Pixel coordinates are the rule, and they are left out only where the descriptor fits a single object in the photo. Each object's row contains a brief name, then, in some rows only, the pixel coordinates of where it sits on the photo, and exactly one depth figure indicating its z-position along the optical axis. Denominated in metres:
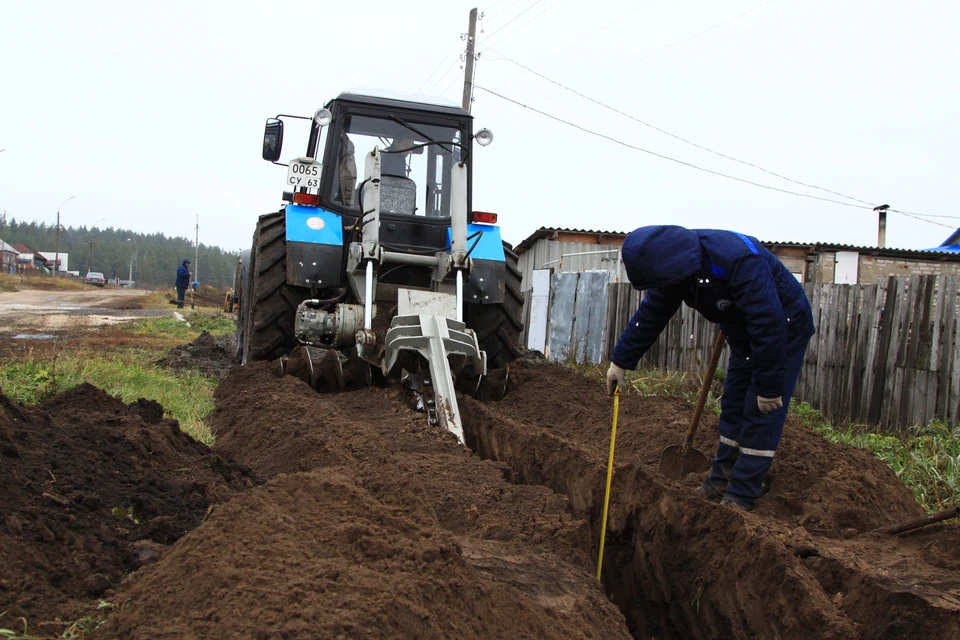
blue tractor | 6.43
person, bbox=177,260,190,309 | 24.74
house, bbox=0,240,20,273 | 74.05
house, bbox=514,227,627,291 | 20.25
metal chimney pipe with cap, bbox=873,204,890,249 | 26.52
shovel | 4.98
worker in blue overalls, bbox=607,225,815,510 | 3.96
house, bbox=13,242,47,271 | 81.31
